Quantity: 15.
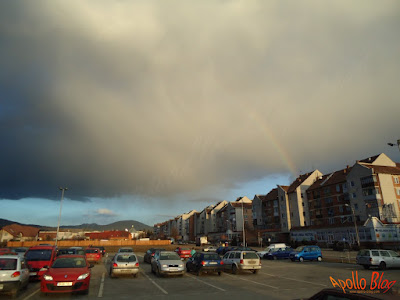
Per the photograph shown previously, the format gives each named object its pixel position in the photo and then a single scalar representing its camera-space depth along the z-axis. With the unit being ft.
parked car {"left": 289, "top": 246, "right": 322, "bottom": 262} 103.91
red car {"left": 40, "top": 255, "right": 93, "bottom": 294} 37.52
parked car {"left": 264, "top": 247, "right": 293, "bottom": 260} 118.73
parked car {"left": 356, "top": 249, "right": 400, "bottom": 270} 72.43
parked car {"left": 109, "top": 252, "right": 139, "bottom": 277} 58.13
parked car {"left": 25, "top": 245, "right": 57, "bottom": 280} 53.16
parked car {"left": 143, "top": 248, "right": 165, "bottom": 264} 100.88
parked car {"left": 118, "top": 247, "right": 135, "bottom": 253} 103.65
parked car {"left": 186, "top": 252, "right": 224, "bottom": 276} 63.16
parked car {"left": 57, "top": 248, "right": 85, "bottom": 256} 79.56
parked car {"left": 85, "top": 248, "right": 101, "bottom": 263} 94.73
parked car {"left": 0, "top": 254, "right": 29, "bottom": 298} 36.86
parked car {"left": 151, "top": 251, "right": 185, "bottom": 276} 58.29
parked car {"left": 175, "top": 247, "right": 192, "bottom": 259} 116.88
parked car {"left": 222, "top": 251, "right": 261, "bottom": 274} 65.41
